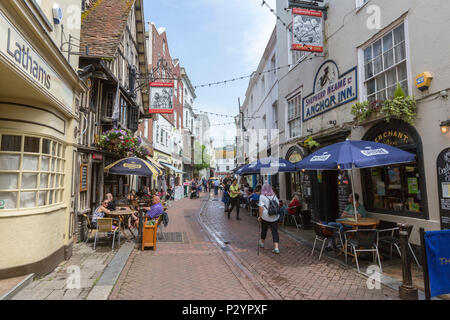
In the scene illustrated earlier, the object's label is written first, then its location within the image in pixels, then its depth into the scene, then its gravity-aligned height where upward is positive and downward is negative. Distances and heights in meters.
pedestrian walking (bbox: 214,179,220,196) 29.94 -0.41
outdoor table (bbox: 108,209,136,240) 7.51 -0.83
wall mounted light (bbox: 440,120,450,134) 5.00 +1.08
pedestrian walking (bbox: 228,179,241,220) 12.18 -0.50
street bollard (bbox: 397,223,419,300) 3.88 -1.41
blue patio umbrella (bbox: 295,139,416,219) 5.32 +0.57
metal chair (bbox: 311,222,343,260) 6.05 -1.11
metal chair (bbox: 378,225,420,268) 5.57 -1.27
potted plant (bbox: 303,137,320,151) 9.69 +1.48
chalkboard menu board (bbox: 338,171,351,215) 8.42 -0.21
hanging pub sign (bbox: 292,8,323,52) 8.55 +5.14
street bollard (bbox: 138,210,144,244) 7.48 -1.21
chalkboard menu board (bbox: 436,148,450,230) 4.98 -0.05
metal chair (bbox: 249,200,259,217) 13.09 -1.15
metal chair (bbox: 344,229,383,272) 5.40 -1.15
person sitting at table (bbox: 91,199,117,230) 7.48 -0.84
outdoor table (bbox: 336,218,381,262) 5.80 -0.91
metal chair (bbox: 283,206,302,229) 9.84 -1.13
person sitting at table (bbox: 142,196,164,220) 7.73 -0.81
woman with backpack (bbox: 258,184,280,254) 6.69 -0.68
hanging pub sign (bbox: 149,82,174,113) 13.01 +4.40
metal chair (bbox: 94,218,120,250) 6.92 -1.08
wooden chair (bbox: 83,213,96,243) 7.32 -1.16
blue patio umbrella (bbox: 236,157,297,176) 9.98 +0.70
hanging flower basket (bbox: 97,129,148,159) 8.88 +1.50
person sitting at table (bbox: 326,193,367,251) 6.53 -0.80
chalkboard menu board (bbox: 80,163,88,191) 7.83 +0.22
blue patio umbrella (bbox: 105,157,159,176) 9.34 +0.62
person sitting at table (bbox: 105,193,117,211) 8.51 -0.63
